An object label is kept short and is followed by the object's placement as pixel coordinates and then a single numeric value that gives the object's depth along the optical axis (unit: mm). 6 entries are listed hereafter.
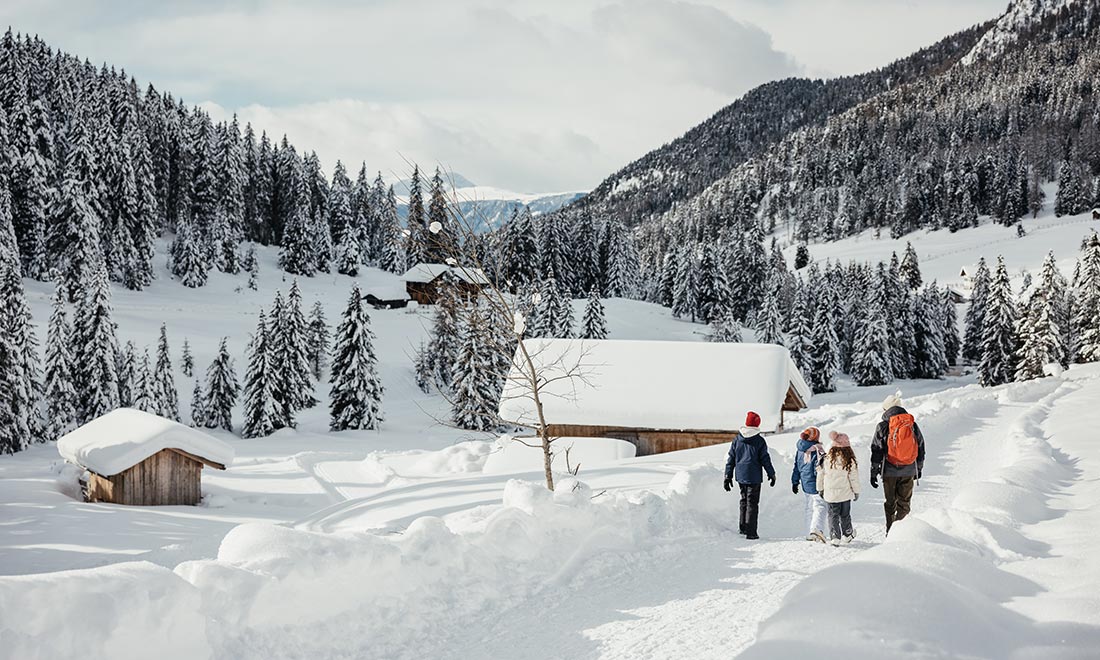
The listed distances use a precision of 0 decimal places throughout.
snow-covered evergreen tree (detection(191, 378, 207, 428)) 43781
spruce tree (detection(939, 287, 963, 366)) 74562
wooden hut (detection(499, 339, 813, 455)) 22531
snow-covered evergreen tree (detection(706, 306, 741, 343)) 63250
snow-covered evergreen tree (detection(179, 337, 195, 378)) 48844
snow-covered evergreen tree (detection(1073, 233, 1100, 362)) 48531
